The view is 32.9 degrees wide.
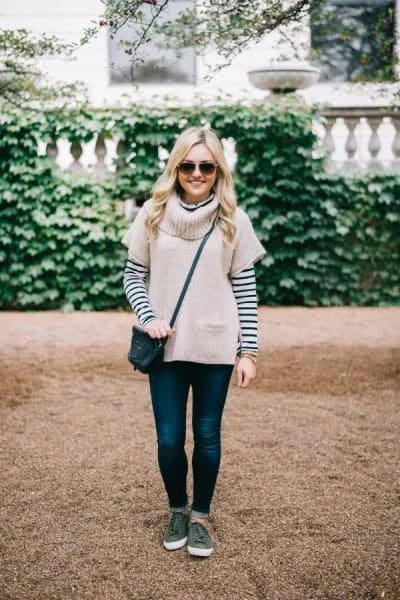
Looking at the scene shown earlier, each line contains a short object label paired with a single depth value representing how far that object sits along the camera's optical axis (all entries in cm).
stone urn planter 907
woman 296
